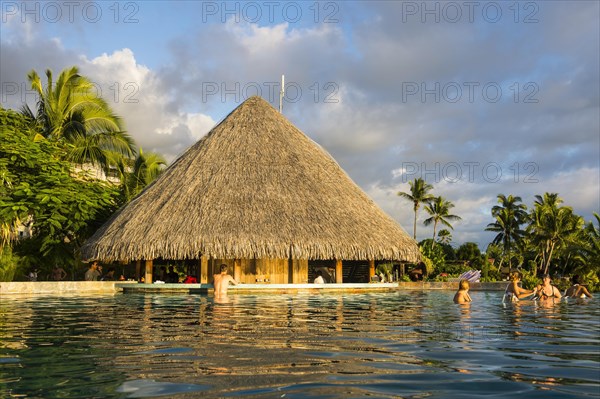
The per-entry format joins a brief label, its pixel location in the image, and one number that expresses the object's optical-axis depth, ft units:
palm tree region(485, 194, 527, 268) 176.55
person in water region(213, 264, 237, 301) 49.67
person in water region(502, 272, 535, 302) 45.11
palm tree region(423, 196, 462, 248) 181.57
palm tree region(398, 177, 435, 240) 180.34
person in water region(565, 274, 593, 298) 52.31
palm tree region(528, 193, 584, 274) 150.41
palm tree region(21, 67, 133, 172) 86.28
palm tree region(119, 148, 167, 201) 90.17
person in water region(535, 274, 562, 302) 46.88
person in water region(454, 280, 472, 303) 43.78
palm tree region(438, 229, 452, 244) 195.21
